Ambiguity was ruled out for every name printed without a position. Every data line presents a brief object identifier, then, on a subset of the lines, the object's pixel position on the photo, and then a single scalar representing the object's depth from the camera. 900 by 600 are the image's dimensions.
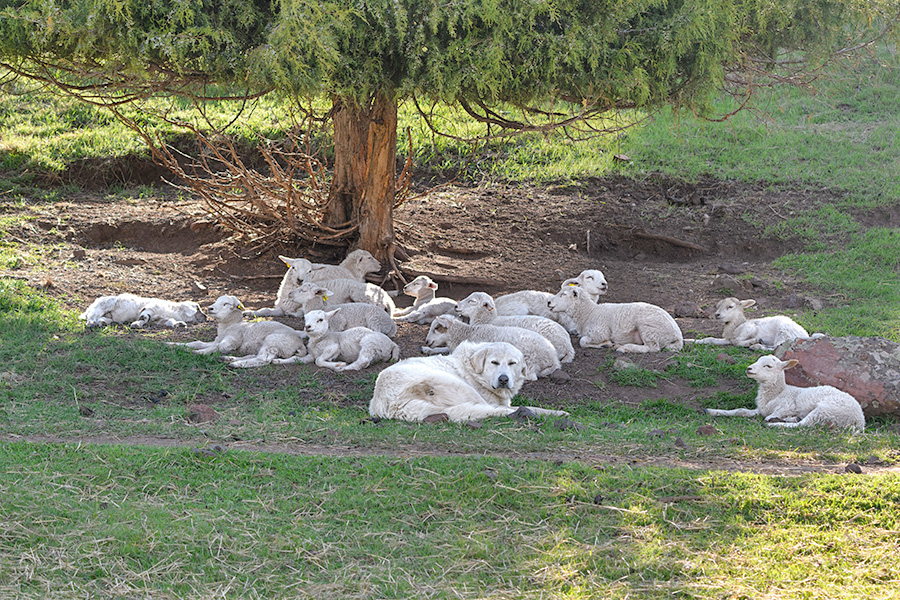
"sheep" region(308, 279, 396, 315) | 21.08
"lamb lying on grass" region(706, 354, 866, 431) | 13.55
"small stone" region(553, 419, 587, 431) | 13.03
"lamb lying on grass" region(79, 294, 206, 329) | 19.42
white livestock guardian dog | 13.43
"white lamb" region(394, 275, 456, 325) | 20.86
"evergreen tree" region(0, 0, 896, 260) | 17.50
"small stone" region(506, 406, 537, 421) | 13.49
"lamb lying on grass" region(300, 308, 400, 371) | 17.03
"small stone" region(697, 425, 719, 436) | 13.07
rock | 14.59
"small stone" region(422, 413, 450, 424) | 13.21
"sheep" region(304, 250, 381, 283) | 22.75
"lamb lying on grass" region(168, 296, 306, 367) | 17.42
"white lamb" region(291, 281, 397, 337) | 18.98
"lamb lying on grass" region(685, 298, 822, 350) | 18.20
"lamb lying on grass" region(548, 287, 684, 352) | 18.22
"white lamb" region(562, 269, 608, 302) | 20.05
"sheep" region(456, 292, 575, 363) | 17.48
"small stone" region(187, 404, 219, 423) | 13.29
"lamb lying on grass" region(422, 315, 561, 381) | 16.33
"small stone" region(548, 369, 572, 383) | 16.20
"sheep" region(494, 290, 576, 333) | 19.69
